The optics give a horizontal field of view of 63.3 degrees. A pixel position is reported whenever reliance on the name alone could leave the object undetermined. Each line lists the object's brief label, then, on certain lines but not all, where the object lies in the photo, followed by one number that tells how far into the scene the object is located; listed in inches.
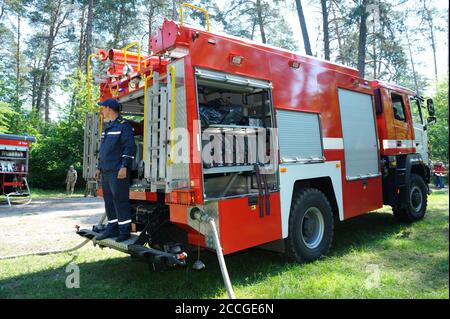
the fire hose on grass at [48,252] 223.5
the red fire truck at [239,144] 158.7
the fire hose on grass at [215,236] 144.2
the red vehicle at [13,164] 492.7
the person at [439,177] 668.9
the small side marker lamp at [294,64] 208.4
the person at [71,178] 699.4
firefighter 179.3
